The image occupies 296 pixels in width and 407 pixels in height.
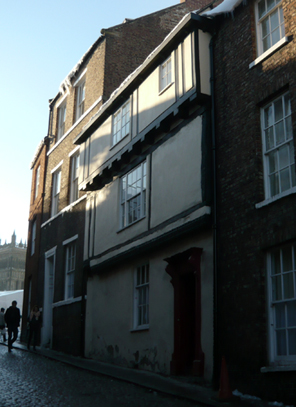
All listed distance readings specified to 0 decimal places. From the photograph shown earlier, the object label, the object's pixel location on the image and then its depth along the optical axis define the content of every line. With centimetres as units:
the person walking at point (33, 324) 1817
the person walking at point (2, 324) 2294
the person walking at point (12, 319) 1755
